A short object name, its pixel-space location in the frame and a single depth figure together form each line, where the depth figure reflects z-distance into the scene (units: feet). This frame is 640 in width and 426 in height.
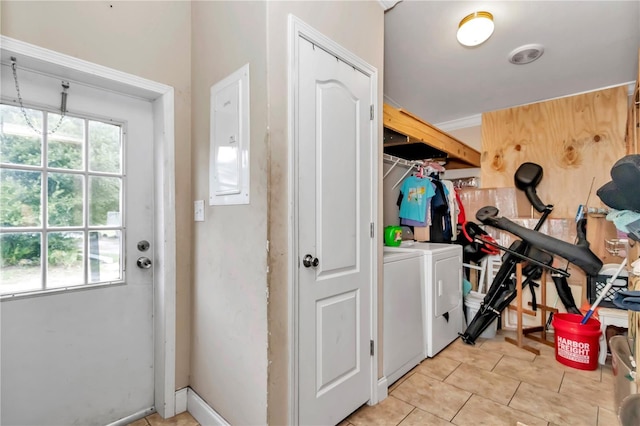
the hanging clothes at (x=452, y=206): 10.59
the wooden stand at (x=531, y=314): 8.84
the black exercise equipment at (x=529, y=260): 8.87
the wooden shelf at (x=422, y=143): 7.78
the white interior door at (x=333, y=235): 4.81
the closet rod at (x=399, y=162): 9.35
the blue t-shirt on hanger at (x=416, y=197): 9.68
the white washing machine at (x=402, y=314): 6.67
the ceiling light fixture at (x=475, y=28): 6.28
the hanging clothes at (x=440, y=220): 10.22
